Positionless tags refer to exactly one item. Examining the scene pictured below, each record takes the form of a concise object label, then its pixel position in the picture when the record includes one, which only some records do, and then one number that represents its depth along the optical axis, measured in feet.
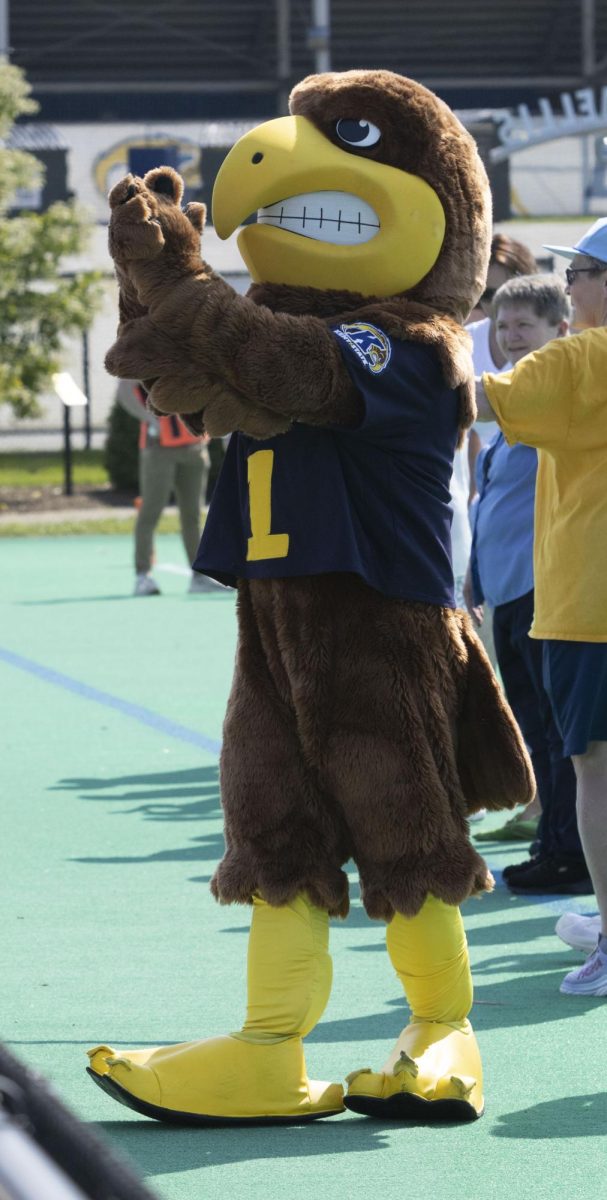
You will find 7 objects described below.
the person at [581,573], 27.76
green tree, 156.87
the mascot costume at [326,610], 23.53
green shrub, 146.82
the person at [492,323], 44.37
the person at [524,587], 36.42
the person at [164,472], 84.07
